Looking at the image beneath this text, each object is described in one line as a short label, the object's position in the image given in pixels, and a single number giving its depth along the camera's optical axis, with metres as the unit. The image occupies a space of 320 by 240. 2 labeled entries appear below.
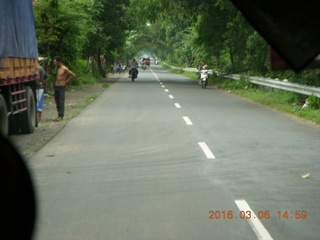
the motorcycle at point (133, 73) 40.91
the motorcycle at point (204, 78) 30.81
